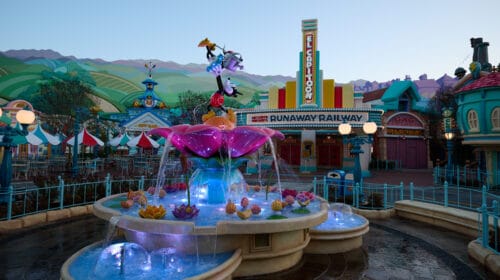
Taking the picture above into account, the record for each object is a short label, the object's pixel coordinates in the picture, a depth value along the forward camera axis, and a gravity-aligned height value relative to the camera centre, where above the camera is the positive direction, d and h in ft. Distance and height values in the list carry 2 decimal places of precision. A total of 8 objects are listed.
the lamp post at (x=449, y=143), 60.70 +2.86
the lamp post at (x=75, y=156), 49.85 -0.92
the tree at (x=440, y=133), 92.07 +8.00
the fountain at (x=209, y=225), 15.79 -4.35
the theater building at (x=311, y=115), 70.64 +9.81
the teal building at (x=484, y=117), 51.13 +7.36
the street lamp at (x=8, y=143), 29.63 +0.68
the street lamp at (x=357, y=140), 35.01 +1.84
